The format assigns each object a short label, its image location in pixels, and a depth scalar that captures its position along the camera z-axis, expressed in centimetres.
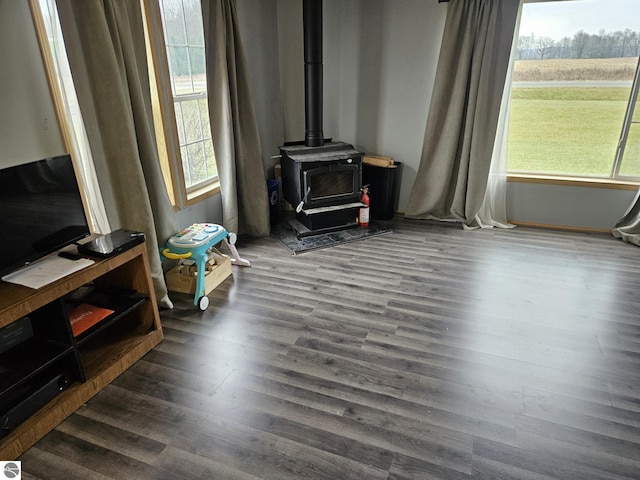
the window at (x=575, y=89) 352
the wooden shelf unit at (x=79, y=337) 163
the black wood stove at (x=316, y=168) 358
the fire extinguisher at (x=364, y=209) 402
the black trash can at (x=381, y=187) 413
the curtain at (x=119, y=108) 212
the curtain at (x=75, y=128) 208
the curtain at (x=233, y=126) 316
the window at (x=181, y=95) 285
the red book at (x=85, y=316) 193
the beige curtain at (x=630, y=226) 357
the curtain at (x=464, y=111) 356
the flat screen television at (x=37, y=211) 169
